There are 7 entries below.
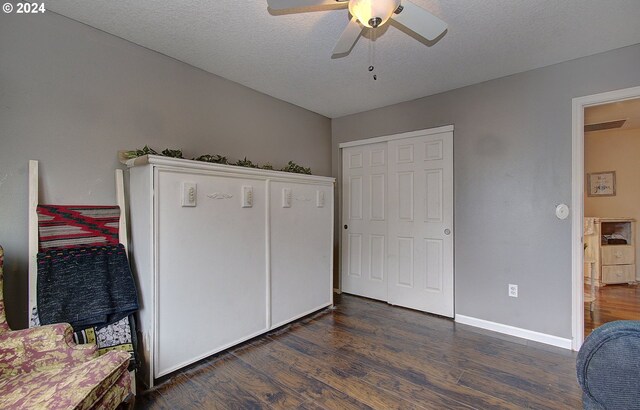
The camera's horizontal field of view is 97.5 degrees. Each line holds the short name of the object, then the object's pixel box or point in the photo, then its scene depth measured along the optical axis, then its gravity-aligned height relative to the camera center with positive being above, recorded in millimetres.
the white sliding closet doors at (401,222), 3047 -218
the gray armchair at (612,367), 752 -461
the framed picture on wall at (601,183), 4551 +326
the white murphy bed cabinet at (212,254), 1887 -399
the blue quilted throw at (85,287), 1620 -508
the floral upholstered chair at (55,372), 1107 -750
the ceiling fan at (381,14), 1299 +971
